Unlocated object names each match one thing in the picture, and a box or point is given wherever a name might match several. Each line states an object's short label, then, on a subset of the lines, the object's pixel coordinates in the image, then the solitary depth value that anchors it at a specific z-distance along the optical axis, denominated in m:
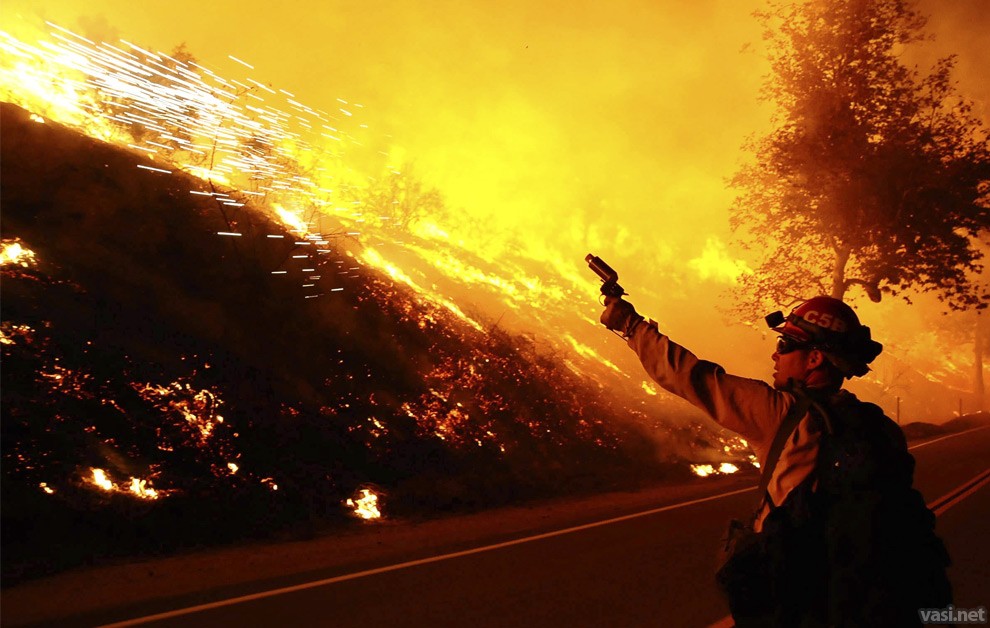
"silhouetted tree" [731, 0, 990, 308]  22.03
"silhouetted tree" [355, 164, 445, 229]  25.62
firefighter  2.05
